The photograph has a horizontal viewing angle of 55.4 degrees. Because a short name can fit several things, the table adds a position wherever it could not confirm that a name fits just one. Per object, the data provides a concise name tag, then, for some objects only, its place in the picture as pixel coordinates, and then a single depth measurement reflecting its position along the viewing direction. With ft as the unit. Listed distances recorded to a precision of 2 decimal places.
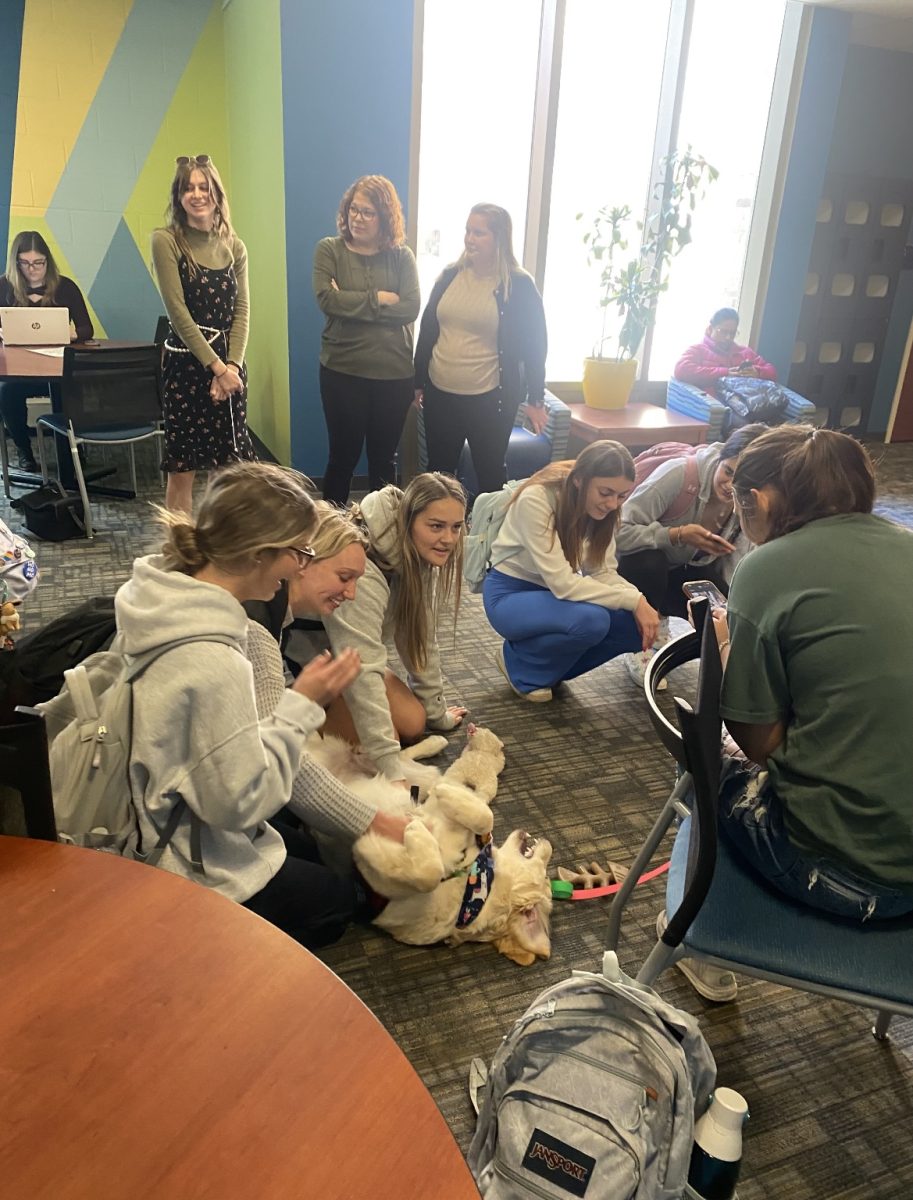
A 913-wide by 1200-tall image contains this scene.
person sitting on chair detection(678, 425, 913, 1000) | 4.03
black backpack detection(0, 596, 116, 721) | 5.20
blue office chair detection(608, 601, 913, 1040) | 3.84
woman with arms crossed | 11.13
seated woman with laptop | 13.71
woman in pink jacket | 17.01
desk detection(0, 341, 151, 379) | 11.95
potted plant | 15.60
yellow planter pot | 15.96
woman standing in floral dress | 10.52
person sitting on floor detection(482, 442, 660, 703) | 8.15
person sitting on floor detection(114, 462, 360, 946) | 4.13
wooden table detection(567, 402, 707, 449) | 14.85
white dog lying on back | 5.57
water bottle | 3.77
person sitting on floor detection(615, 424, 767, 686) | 8.87
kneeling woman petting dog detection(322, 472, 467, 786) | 6.77
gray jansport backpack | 3.52
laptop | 13.08
